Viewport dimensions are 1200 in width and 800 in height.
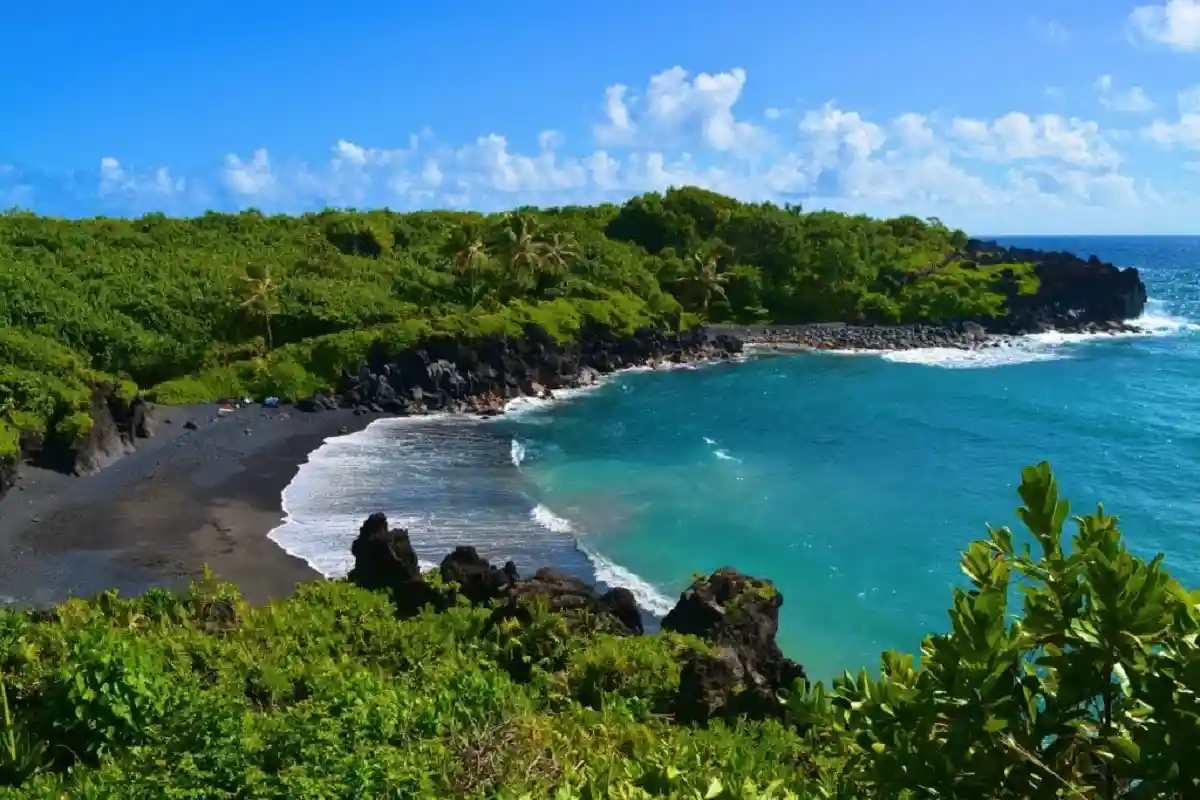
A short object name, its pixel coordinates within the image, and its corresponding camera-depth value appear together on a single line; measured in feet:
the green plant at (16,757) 42.57
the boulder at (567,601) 76.20
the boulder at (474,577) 84.28
